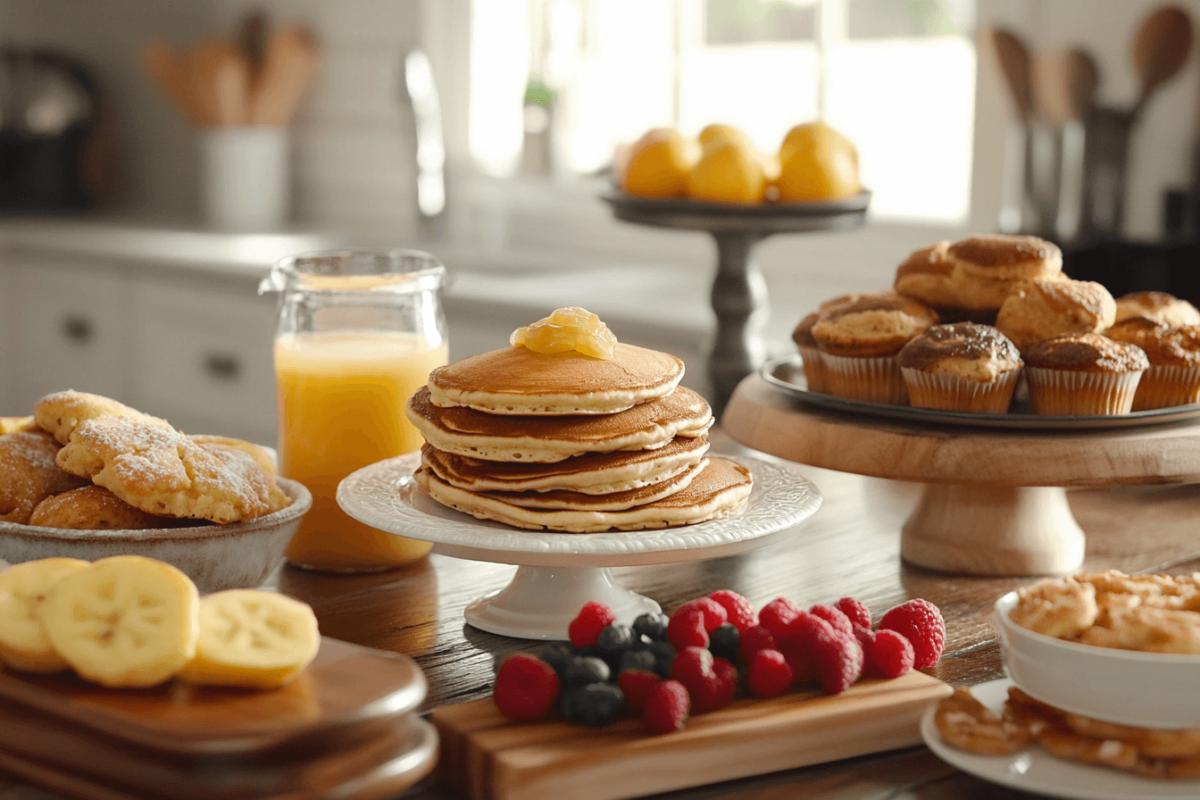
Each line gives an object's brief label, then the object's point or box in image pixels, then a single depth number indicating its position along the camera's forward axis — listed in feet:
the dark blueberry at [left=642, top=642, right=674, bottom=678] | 3.47
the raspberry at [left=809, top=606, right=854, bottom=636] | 3.56
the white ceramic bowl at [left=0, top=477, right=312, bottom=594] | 3.66
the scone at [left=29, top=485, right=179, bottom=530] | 3.71
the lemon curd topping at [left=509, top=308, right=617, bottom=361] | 3.86
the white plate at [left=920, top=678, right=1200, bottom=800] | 3.30
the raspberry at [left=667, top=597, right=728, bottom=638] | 3.52
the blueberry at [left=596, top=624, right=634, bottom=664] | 3.47
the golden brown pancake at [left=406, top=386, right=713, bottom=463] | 3.73
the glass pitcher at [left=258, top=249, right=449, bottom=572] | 4.11
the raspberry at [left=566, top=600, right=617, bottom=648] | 3.52
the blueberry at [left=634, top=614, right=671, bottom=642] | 3.51
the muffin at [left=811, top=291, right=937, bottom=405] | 4.27
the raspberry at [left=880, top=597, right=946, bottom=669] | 3.68
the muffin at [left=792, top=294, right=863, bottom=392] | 4.40
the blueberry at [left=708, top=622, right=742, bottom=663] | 3.53
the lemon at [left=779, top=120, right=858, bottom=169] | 4.92
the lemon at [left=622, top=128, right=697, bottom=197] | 5.02
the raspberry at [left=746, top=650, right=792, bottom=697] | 3.49
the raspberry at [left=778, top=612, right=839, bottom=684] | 3.53
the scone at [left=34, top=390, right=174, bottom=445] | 3.84
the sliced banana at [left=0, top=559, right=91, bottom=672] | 3.31
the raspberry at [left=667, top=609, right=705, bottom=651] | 3.49
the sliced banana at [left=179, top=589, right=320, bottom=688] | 3.27
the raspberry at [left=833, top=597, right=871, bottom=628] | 3.64
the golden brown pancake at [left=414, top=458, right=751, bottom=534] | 3.72
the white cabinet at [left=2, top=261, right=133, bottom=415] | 9.00
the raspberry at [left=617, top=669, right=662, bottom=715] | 3.43
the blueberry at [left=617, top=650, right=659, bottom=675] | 3.45
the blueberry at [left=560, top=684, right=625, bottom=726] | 3.41
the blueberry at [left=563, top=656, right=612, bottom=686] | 3.44
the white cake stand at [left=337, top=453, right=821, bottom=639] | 3.66
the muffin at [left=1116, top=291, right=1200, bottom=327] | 4.32
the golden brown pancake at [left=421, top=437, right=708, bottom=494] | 3.73
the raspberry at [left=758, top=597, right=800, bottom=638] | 3.55
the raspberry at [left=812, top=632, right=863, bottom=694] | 3.50
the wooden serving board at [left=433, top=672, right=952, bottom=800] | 3.35
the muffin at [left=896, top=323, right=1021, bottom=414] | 4.10
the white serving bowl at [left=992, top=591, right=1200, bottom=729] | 3.29
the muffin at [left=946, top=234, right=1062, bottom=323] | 4.28
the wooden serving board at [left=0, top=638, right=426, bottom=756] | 3.19
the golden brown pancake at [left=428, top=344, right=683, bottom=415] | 3.74
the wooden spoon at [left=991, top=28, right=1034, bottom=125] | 6.28
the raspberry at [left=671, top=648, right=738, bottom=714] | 3.44
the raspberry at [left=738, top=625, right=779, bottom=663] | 3.53
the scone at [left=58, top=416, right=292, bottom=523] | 3.70
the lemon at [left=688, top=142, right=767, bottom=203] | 4.88
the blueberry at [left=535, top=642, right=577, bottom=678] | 3.47
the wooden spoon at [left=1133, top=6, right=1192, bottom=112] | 5.78
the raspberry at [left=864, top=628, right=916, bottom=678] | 3.55
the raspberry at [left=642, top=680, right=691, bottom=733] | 3.40
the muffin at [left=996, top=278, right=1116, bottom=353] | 4.19
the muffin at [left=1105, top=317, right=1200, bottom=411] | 4.19
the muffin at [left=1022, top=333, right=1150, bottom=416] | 4.08
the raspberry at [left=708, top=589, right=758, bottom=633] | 3.59
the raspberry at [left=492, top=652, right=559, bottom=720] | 3.42
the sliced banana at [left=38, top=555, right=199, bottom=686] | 3.26
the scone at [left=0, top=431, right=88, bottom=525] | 3.76
